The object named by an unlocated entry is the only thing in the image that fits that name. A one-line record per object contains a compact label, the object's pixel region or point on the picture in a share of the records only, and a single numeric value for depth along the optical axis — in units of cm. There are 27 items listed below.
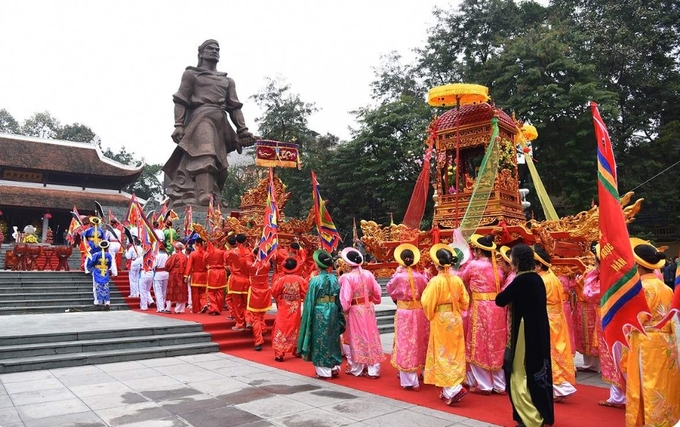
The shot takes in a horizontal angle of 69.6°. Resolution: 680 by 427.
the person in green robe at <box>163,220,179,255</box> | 1208
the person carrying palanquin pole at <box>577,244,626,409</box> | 479
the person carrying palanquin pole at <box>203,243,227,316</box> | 998
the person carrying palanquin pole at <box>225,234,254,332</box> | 848
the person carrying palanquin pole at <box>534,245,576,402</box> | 502
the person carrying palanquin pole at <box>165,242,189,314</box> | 1052
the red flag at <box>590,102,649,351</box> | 343
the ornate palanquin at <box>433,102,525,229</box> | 798
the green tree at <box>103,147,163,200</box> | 4428
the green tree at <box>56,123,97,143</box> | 4362
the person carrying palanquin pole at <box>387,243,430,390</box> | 558
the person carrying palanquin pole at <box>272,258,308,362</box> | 704
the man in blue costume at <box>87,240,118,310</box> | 1045
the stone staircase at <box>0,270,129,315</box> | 1054
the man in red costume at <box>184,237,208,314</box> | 1018
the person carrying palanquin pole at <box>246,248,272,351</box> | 795
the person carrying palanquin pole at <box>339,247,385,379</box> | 623
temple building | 2547
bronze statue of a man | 1917
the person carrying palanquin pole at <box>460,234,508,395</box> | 532
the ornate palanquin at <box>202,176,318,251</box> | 1093
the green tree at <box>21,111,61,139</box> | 4344
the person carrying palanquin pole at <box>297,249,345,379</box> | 600
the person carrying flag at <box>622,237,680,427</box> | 355
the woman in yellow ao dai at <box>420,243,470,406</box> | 495
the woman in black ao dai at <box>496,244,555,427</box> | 390
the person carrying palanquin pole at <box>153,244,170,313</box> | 1032
